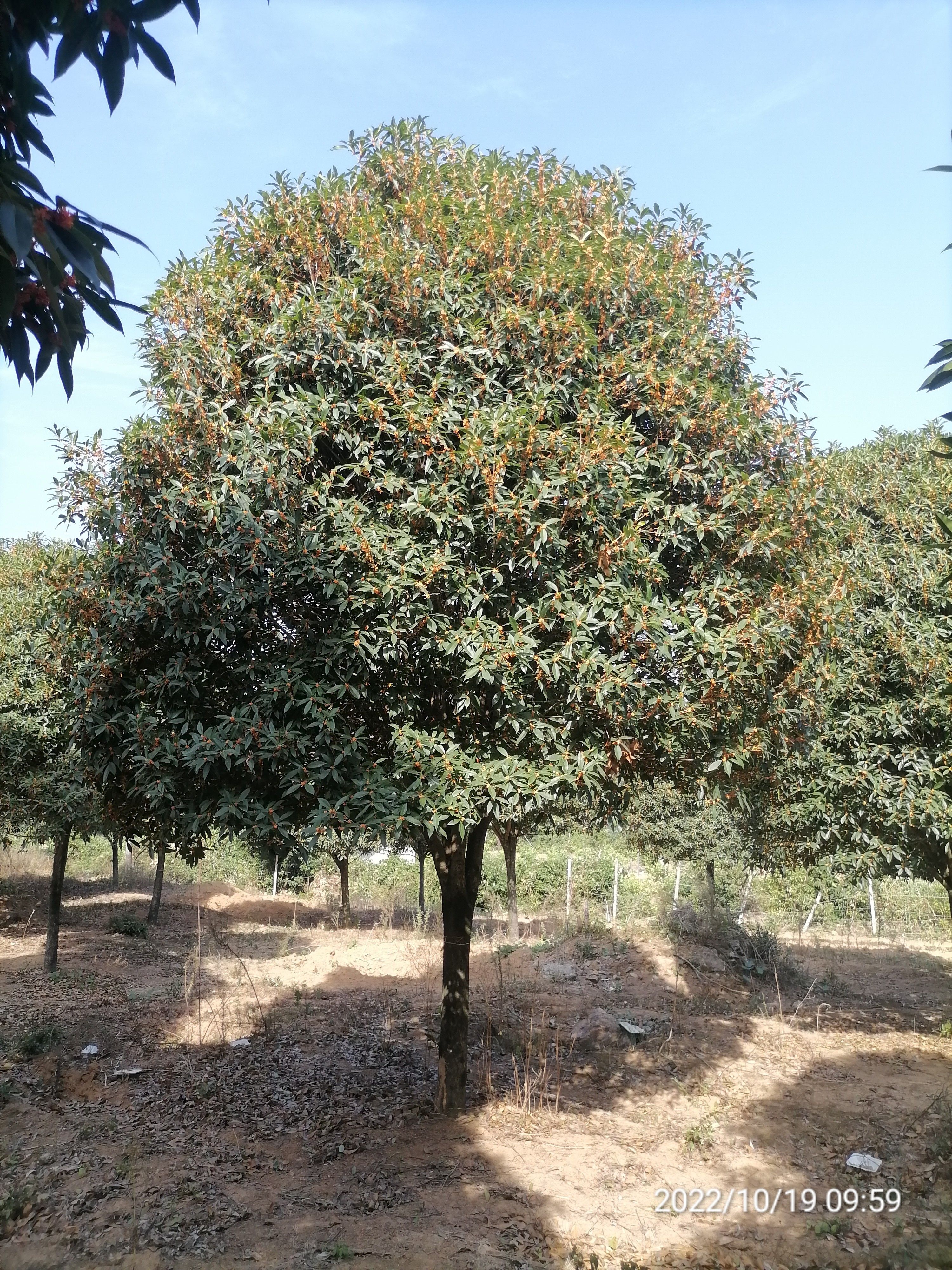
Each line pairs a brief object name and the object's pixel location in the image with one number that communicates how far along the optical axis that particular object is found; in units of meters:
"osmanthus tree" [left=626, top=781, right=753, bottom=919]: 22.55
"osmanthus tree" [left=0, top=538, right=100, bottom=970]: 13.16
